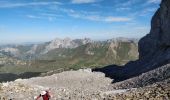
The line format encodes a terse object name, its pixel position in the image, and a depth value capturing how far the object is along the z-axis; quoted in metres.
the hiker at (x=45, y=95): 11.11
